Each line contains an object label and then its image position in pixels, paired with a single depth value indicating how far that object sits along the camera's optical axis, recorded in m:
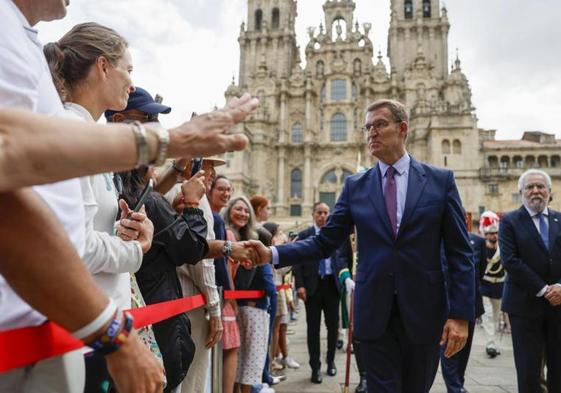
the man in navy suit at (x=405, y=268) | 3.05
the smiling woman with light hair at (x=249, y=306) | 4.73
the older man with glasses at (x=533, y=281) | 4.24
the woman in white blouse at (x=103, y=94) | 1.80
